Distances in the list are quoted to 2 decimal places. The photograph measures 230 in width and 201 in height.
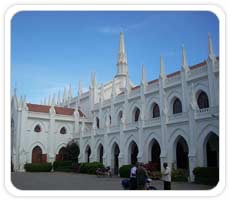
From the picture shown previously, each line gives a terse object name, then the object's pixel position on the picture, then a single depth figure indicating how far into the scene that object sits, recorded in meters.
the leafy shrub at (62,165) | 29.99
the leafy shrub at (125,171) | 21.96
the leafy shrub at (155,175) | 19.85
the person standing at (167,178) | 10.64
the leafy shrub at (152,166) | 21.33
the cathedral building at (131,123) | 19.75
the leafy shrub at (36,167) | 29.46
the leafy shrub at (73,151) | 32.40
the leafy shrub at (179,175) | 19.05
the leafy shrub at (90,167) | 25.87
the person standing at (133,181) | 10.12
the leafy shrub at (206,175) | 16.21
